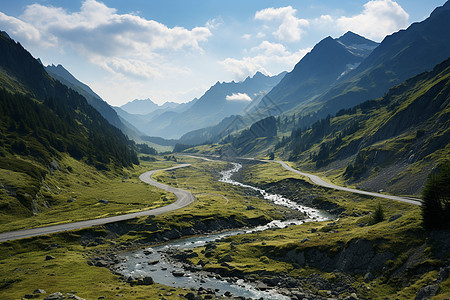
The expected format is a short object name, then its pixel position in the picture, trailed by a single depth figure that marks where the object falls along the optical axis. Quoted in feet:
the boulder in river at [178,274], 189.57
